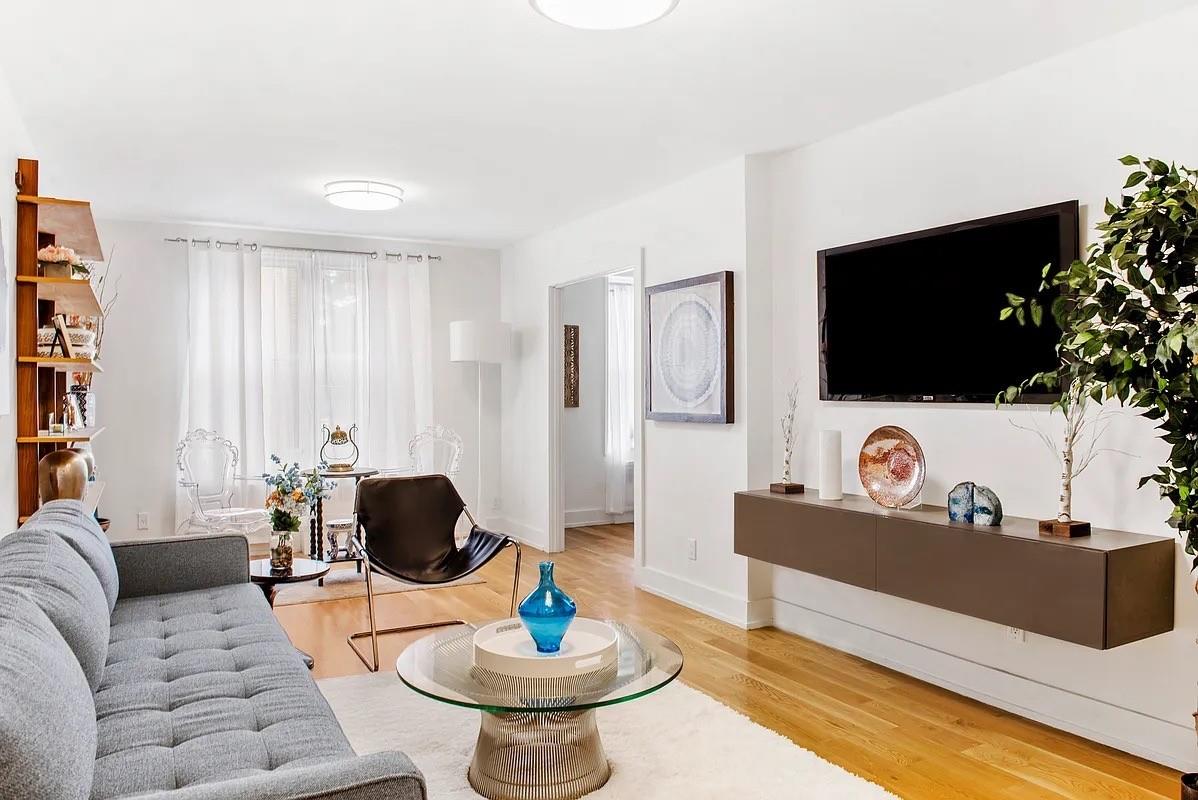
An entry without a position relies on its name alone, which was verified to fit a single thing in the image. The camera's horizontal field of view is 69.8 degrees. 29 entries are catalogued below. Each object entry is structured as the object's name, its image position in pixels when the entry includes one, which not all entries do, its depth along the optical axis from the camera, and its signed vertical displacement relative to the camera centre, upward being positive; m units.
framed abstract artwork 4.57 +0.25
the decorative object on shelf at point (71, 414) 3.98 -0.07
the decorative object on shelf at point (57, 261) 3.50 +0.57
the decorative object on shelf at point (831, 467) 3.84 -0.33
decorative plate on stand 3.54 -0.31
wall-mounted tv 3.18 +0.35
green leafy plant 2.20 +0.19
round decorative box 2.52 -0.79
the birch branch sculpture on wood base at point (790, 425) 4.33 -0.16
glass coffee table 2.42 -0.99
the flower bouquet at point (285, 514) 4.02 -0.56
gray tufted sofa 1.36 -0.74
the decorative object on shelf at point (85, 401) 4.48 -0.01
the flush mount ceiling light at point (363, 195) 5.05 +1.20
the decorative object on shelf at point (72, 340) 3.61 +0.25
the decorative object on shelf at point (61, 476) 3.37 -0.31
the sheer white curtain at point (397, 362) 6.91 +0.28
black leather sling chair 4.33 -0.71
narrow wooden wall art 7.78 +0.30
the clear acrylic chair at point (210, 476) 6.04 -0.57
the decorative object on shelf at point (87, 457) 3.63 -0.26
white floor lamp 6.77 +0.43
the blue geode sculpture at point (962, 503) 3.20 -0.41
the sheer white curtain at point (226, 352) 6.33 +0.34
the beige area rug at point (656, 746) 2.64 -1.20
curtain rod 6.37 +1.15
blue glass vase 2.58 -0.66
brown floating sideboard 2.67 -0.62
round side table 3.87 -0.82
